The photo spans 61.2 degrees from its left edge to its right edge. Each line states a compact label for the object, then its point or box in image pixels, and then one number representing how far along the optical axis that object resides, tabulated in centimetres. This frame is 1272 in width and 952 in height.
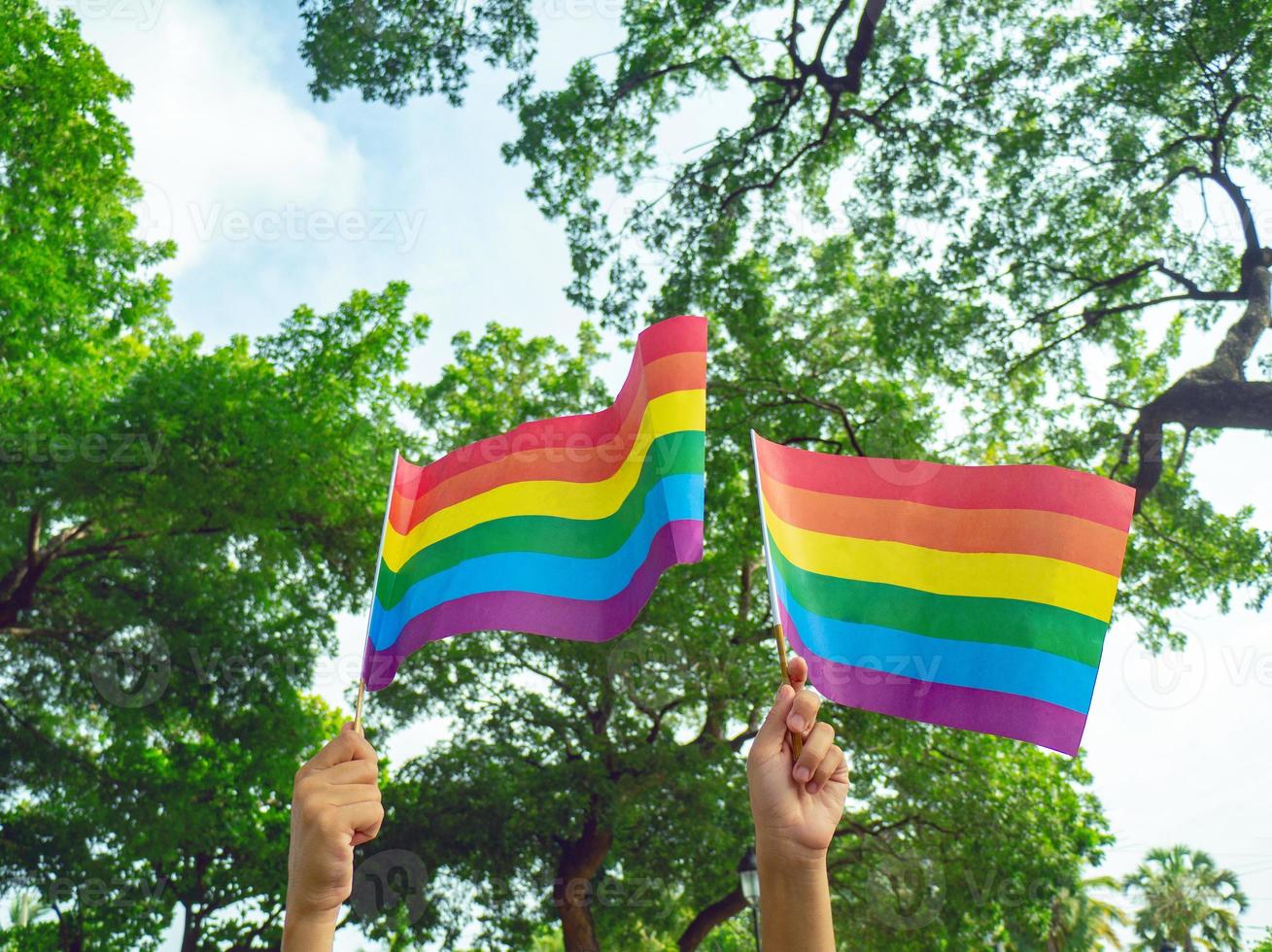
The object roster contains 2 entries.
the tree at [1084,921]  4412
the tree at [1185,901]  4847
